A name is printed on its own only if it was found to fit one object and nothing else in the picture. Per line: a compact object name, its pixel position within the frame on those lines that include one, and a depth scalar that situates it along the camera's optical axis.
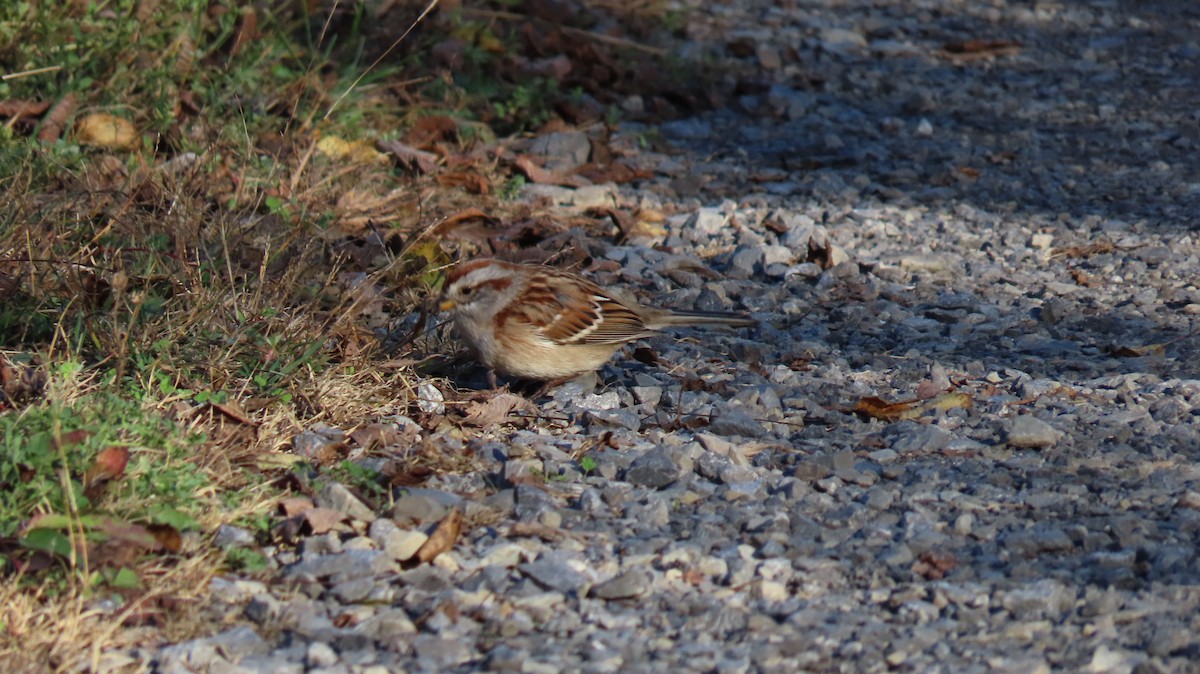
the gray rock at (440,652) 6.99
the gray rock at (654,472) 9.22
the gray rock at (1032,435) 9.63
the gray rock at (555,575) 7.78
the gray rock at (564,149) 16.17
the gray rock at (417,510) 8.41
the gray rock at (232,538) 7.93
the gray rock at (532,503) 8.58
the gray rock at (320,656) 6.97
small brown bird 10.68
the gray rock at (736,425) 10.02
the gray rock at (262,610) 7.32
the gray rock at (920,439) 9.67
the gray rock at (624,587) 7.70
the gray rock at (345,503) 8.42
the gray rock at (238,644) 7.00
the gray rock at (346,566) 7.80
